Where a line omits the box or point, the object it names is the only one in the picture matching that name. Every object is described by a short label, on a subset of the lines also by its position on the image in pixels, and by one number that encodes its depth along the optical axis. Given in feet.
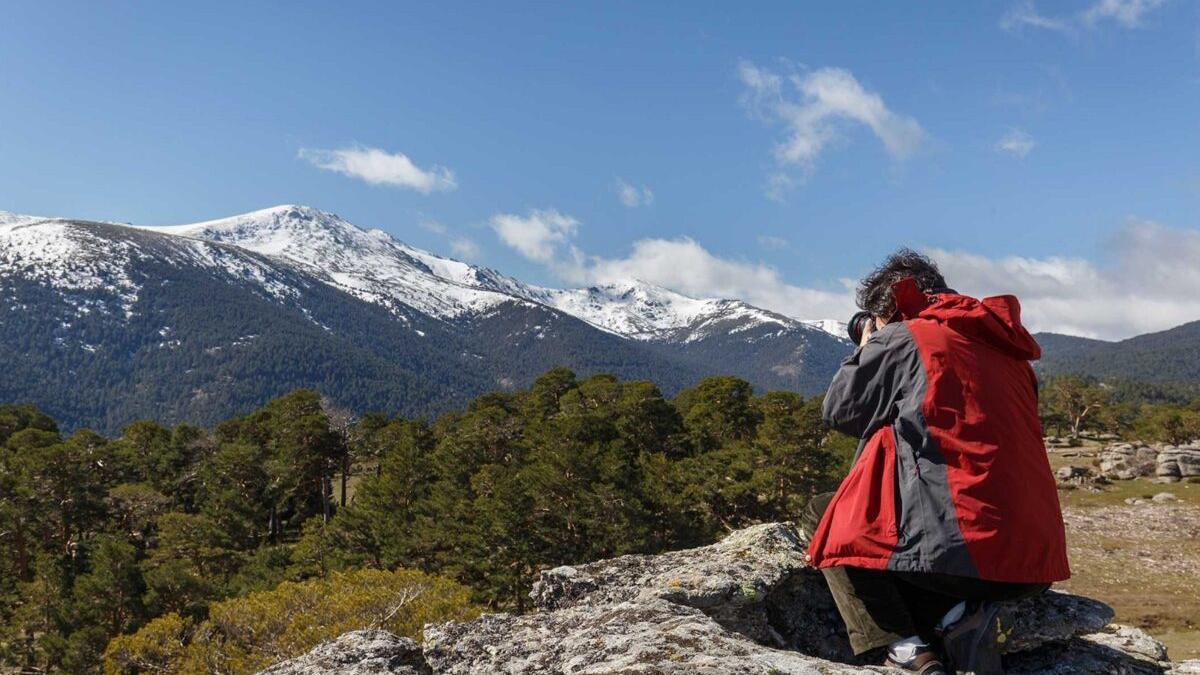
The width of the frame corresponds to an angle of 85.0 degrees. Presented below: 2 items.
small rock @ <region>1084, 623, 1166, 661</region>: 17.37
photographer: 10.82
